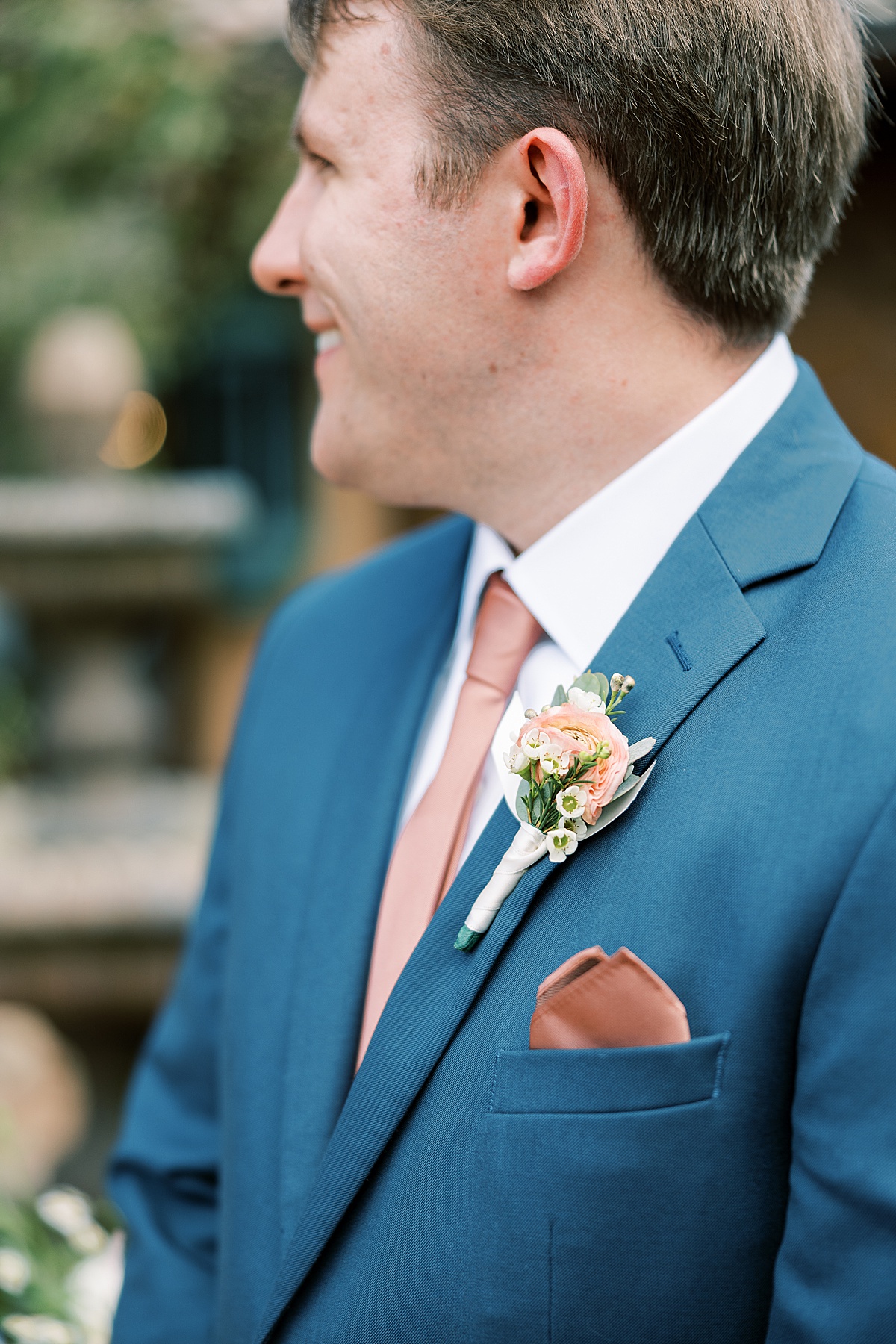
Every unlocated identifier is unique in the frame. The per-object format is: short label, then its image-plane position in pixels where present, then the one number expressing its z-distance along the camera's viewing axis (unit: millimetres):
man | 1159
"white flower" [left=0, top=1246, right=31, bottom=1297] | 2002
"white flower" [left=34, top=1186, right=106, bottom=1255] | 2115
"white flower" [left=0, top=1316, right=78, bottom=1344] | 1901
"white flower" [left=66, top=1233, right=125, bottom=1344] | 2002
